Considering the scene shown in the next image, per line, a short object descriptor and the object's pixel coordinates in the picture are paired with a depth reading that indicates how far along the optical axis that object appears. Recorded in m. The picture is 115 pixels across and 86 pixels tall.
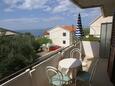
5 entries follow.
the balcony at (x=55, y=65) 1.40
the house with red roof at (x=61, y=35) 20.51
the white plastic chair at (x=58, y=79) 1.63
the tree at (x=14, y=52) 11.03
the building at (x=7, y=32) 13.29
